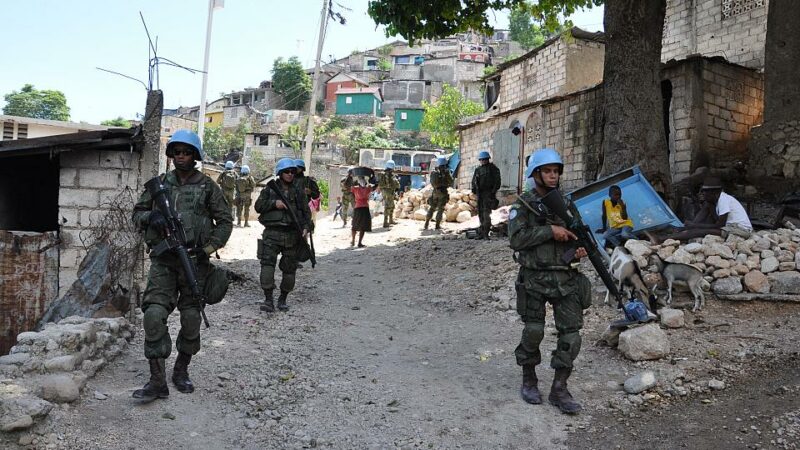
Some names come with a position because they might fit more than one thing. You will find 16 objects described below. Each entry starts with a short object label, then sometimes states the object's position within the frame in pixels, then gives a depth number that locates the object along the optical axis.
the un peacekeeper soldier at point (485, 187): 10.80
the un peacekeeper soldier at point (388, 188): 14.31
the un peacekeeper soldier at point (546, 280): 3.74
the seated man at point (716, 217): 6.45
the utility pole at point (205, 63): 18.88
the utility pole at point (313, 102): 19.23
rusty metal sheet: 5.78
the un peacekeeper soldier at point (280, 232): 6.33
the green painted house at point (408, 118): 49.28
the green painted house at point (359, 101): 52.72
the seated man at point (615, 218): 7.20
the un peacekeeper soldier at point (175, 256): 3.63
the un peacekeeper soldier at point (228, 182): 14.37
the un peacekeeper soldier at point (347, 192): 15.09
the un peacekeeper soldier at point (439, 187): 12.73
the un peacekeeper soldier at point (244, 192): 14.62
